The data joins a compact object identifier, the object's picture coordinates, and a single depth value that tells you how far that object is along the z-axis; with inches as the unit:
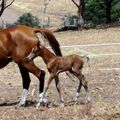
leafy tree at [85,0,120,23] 2201.4
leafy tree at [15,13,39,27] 2354.3
